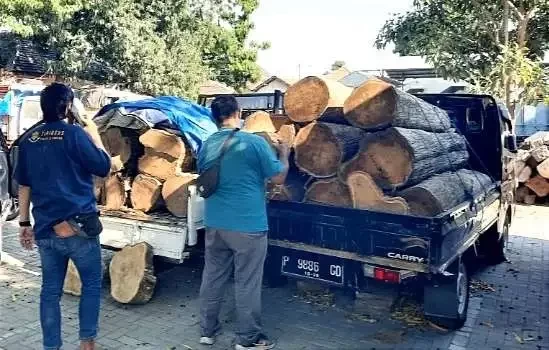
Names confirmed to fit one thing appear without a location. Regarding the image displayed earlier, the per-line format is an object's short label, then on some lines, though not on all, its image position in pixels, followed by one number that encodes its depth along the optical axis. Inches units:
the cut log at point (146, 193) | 203.3
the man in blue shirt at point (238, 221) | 151.9
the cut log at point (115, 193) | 210.2
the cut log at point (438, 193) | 157.9
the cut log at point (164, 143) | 201.8
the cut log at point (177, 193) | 197.3
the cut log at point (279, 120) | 189.3
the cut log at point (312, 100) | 176.4
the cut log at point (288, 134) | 179.3
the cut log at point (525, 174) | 449.1
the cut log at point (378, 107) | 164.9
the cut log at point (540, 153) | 434.3
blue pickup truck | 148.9
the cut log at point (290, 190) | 177.2
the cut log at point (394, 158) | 160.7
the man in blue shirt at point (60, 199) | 134.1
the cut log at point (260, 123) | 190.1
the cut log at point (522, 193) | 458.8
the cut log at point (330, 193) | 168.6
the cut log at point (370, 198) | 158.9
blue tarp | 209.5
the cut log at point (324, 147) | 169.6
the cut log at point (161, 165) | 203.8
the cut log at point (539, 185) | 444.9
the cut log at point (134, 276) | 190.4
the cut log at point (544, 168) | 433.3
